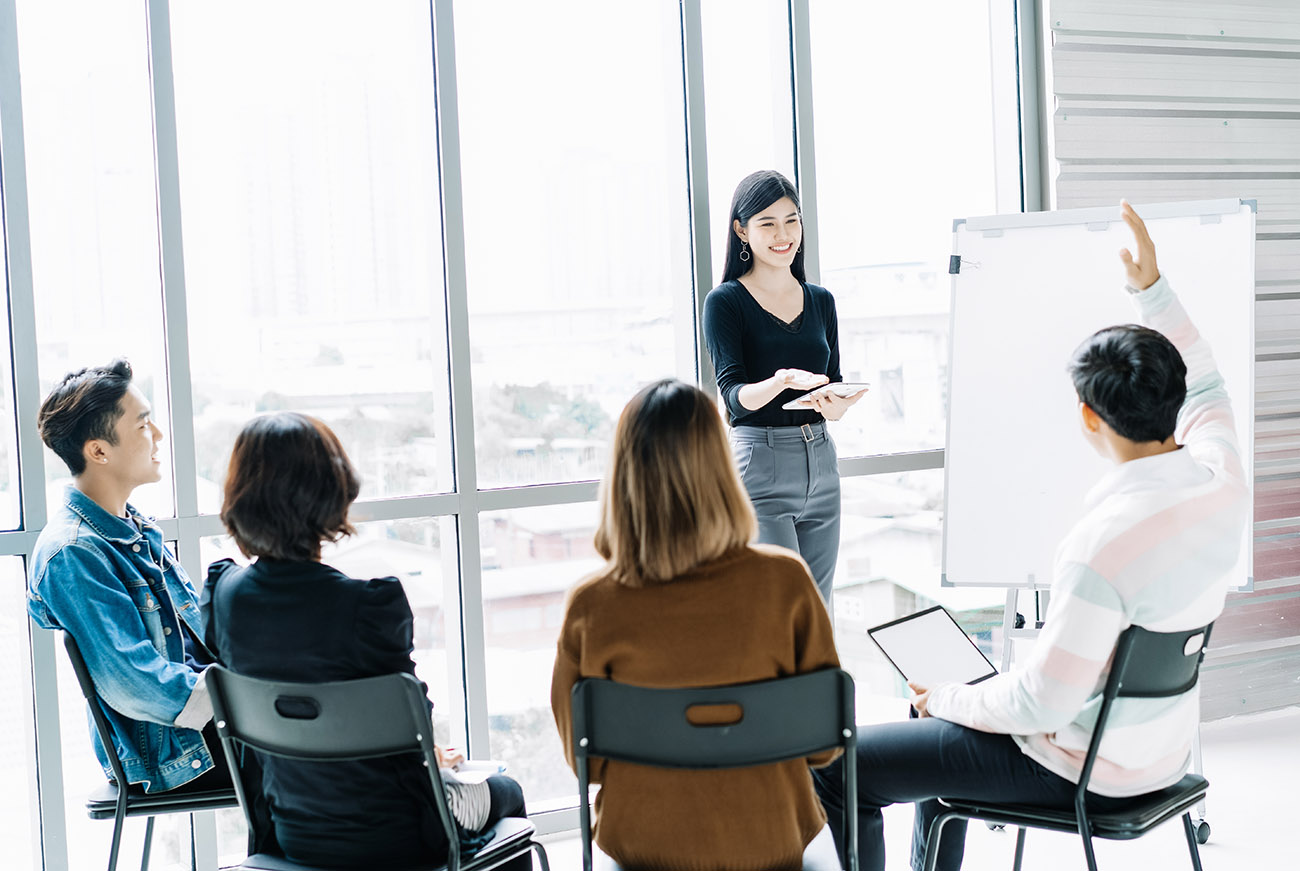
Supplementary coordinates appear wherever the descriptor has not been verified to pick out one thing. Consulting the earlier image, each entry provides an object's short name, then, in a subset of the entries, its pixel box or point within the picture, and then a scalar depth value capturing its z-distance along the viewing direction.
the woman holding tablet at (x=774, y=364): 2.84
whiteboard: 2.76
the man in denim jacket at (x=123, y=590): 1.93
